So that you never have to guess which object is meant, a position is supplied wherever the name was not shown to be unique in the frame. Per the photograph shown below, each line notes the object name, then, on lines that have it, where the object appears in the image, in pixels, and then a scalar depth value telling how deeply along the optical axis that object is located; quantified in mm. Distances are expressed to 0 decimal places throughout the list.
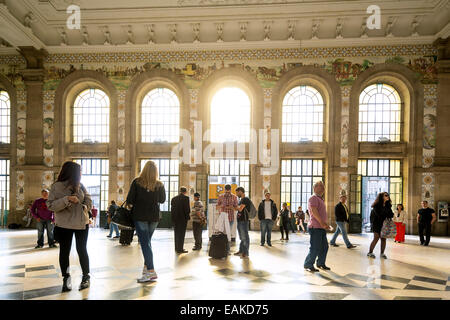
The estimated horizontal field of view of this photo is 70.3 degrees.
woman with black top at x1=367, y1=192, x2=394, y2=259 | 8938
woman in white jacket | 12587
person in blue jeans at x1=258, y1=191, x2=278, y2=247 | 11125
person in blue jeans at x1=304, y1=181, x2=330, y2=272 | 7070
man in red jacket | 10055
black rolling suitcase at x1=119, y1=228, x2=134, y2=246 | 10289
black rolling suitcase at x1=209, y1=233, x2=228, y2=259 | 8344
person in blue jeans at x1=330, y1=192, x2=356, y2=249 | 10662
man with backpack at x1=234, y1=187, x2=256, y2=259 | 8891
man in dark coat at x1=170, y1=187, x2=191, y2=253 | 9594
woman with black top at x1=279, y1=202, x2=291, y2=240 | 12844
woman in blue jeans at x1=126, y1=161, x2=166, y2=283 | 5762
